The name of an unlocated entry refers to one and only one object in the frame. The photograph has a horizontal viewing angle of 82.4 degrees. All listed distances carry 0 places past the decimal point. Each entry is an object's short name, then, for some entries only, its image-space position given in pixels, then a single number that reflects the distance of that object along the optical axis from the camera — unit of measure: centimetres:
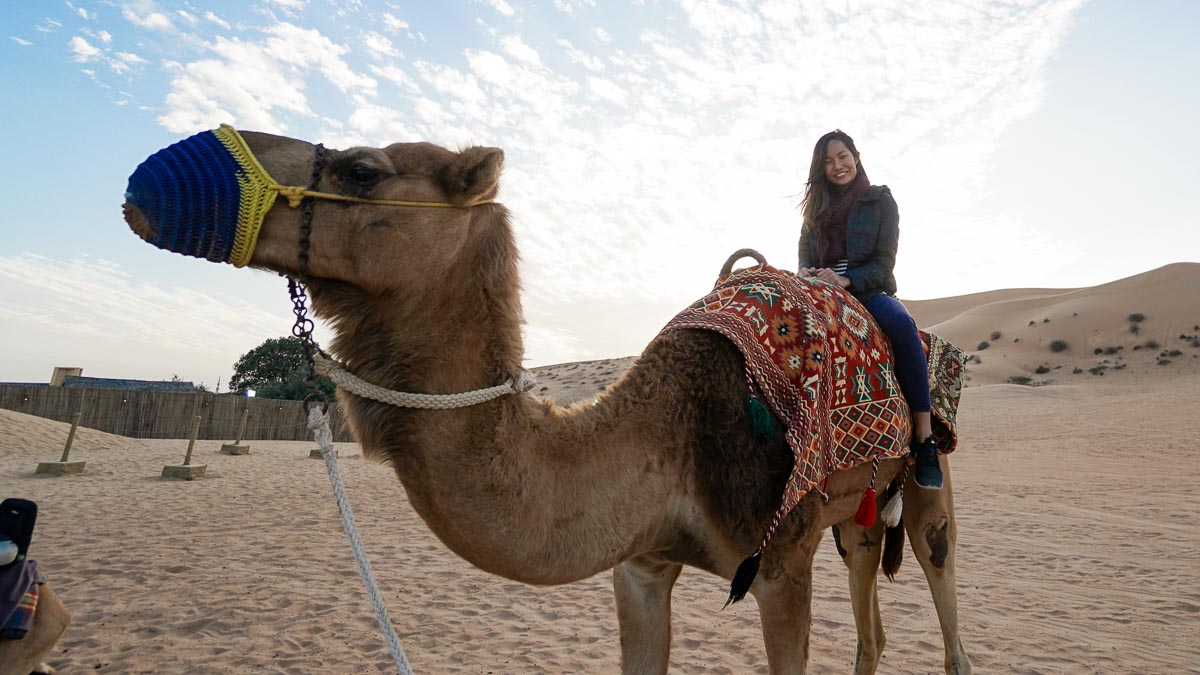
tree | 4809
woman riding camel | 347
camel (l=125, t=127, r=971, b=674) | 195
